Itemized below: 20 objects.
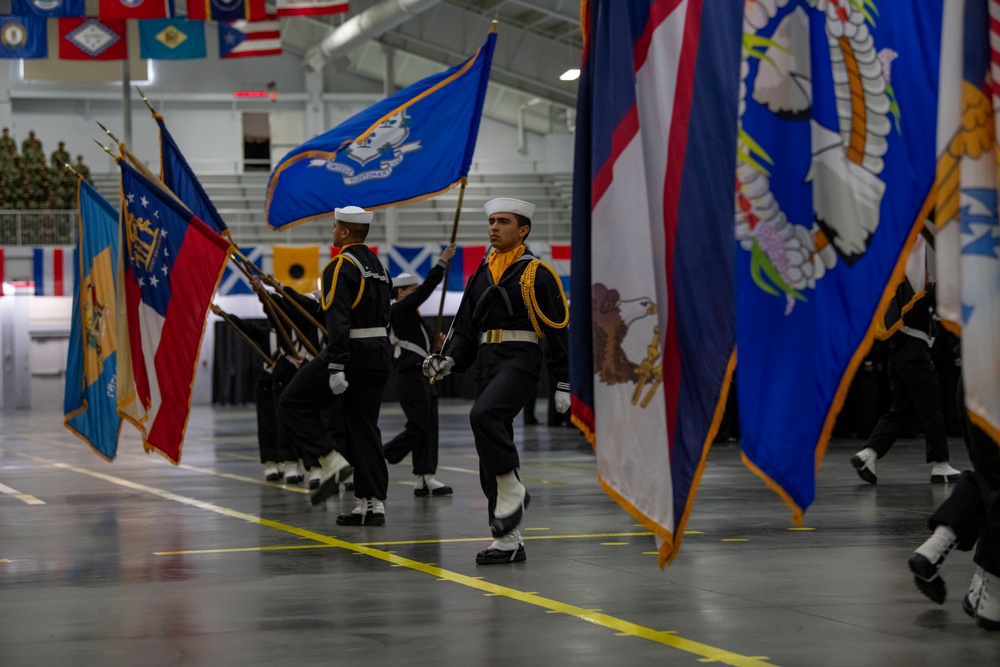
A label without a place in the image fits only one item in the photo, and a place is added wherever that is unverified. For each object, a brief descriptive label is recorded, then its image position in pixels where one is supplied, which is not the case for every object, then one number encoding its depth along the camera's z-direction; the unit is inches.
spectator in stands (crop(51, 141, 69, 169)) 1386.6
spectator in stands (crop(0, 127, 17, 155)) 1409.9
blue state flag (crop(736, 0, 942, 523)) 184.2
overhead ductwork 1226.6
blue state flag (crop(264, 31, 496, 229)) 429.4
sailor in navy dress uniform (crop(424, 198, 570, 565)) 293.3
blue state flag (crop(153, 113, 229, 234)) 454.9
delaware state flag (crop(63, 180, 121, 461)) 522.3
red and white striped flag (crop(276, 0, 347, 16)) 1018.7
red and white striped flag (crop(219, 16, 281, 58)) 1133.1
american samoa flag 198.4
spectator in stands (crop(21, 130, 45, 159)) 1414.9
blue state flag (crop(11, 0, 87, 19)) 1048.8
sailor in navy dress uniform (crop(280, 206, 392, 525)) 362.9
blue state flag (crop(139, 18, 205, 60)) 1143.0
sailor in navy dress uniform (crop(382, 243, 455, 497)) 445.4
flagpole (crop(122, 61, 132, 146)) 1313.2
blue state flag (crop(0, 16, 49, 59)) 1128.2
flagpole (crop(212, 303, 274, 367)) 520.4
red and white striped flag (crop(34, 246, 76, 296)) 1317.7
